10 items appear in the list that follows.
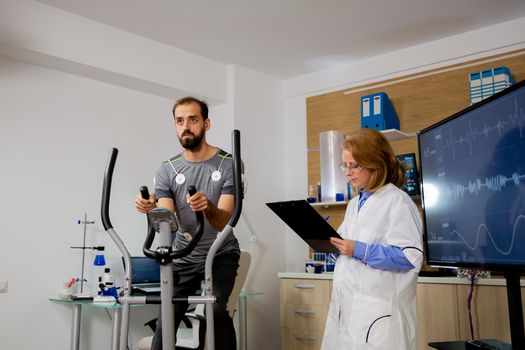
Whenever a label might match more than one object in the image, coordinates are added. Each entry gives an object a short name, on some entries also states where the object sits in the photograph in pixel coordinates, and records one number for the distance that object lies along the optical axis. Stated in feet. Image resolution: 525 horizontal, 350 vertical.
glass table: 10.46
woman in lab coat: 6.28
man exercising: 6.92
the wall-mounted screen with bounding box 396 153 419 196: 12.58
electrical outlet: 11.39
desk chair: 8.97
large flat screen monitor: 5.43
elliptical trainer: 5.36
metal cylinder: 14.35
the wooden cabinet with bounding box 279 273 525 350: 9.49
